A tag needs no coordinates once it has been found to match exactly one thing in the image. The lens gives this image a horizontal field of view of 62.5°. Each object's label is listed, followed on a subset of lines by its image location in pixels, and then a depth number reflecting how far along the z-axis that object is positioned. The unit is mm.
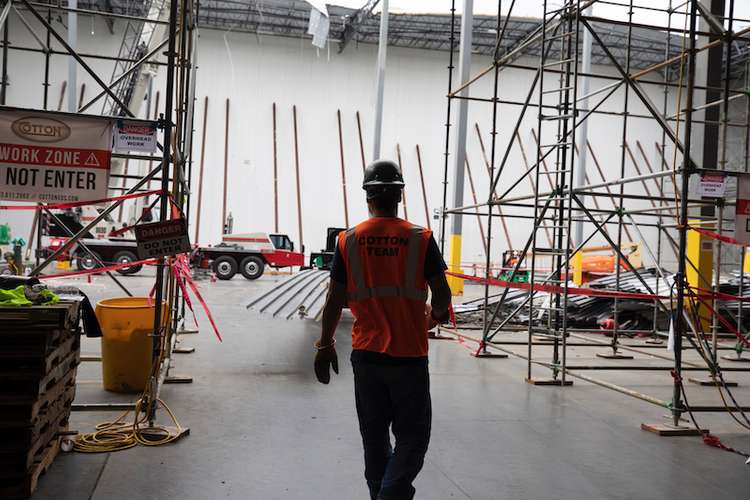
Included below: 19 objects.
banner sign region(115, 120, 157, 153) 4949
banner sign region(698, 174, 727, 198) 5559
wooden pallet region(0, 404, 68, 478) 3367
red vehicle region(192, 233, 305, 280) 21156
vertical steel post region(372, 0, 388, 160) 21000
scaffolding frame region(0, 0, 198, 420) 4758
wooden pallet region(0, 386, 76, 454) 3371
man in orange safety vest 2885
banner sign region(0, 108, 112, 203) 4766
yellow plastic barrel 5758
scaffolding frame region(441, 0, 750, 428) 5363
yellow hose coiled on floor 4312
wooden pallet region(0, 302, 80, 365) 3471
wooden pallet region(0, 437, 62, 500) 3350
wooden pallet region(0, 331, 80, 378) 3457
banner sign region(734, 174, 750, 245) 5492
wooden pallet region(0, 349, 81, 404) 3420
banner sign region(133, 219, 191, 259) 4703
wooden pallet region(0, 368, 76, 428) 3383
